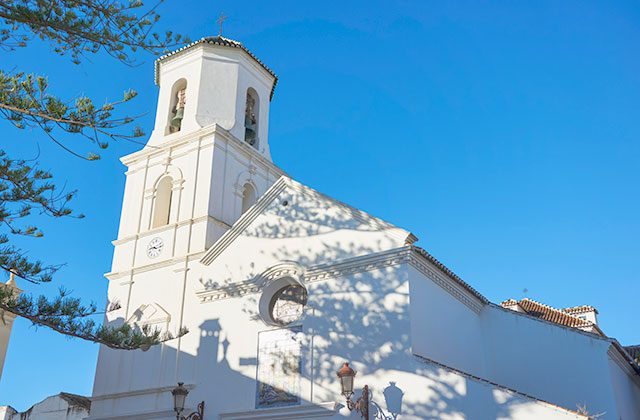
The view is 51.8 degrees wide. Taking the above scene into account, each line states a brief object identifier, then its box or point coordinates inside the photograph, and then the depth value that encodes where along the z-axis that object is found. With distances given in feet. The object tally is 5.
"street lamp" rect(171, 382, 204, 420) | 46.26
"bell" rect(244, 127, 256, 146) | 66.33
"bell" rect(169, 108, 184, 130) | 64.80
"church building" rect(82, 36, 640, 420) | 42.96
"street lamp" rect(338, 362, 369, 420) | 40.83
